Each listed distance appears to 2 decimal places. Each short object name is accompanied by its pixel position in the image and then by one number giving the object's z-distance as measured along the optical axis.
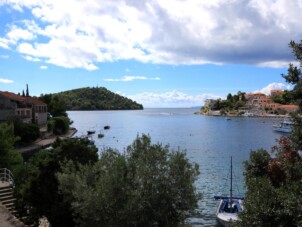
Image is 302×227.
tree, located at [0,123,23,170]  25.85
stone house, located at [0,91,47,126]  58.14
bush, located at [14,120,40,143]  52.21
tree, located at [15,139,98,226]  14.80
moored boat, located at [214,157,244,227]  22.36
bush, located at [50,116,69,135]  72.76
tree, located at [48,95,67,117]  92.90
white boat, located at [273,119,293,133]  94.03
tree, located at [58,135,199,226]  9.86
